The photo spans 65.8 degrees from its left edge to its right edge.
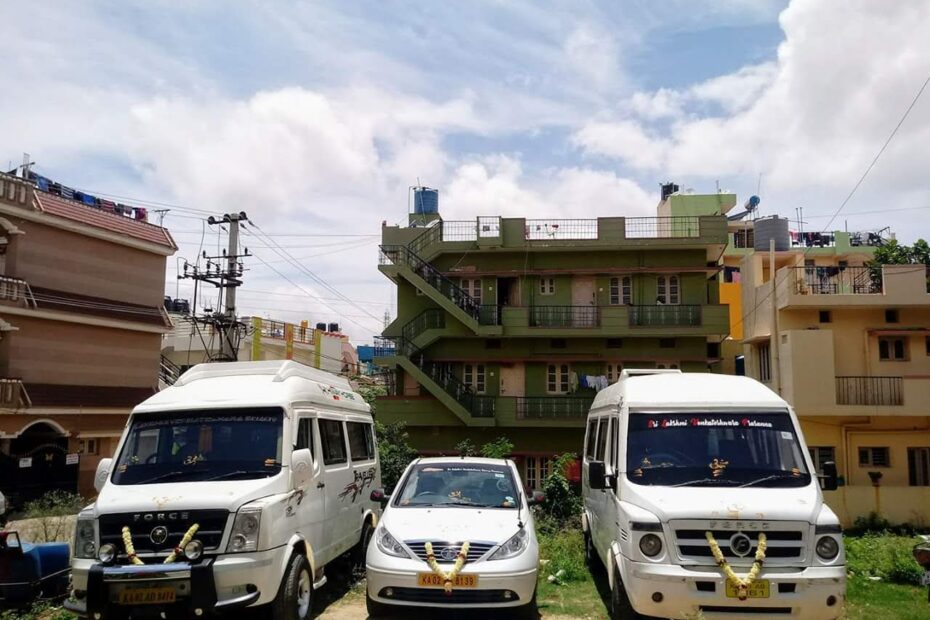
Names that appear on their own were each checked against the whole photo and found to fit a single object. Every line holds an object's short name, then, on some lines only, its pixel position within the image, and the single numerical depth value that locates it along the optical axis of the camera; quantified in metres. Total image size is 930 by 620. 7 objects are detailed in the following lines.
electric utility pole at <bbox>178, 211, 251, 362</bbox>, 28.92
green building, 28.64
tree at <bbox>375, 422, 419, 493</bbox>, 17.42
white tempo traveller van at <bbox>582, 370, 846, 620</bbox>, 6.64
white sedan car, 7.24
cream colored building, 21.02
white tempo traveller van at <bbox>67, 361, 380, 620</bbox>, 6.63
